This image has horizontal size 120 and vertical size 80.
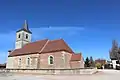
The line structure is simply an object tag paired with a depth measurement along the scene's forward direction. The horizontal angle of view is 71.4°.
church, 21.09
